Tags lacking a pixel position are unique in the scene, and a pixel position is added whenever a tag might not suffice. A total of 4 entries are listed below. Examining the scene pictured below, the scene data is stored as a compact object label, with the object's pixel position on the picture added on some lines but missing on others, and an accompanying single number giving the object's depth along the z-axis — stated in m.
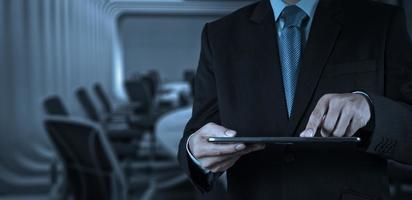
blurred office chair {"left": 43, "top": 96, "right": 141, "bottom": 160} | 3.14
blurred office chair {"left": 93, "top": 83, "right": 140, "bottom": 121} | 6.24
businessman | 1.00
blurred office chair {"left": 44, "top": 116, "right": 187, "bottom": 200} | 2.10
